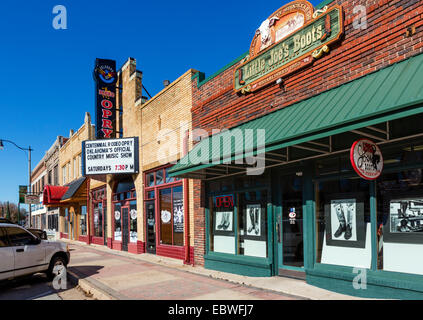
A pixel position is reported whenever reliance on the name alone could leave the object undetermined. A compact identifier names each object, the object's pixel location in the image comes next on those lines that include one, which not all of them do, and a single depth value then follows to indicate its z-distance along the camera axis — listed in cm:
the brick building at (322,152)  602
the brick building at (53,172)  3503
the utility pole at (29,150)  3239
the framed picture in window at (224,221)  1039
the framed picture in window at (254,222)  935
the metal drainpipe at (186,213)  1198
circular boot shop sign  564
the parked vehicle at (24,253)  894
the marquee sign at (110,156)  1666
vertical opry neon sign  1920
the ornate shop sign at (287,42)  757
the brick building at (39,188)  4284
